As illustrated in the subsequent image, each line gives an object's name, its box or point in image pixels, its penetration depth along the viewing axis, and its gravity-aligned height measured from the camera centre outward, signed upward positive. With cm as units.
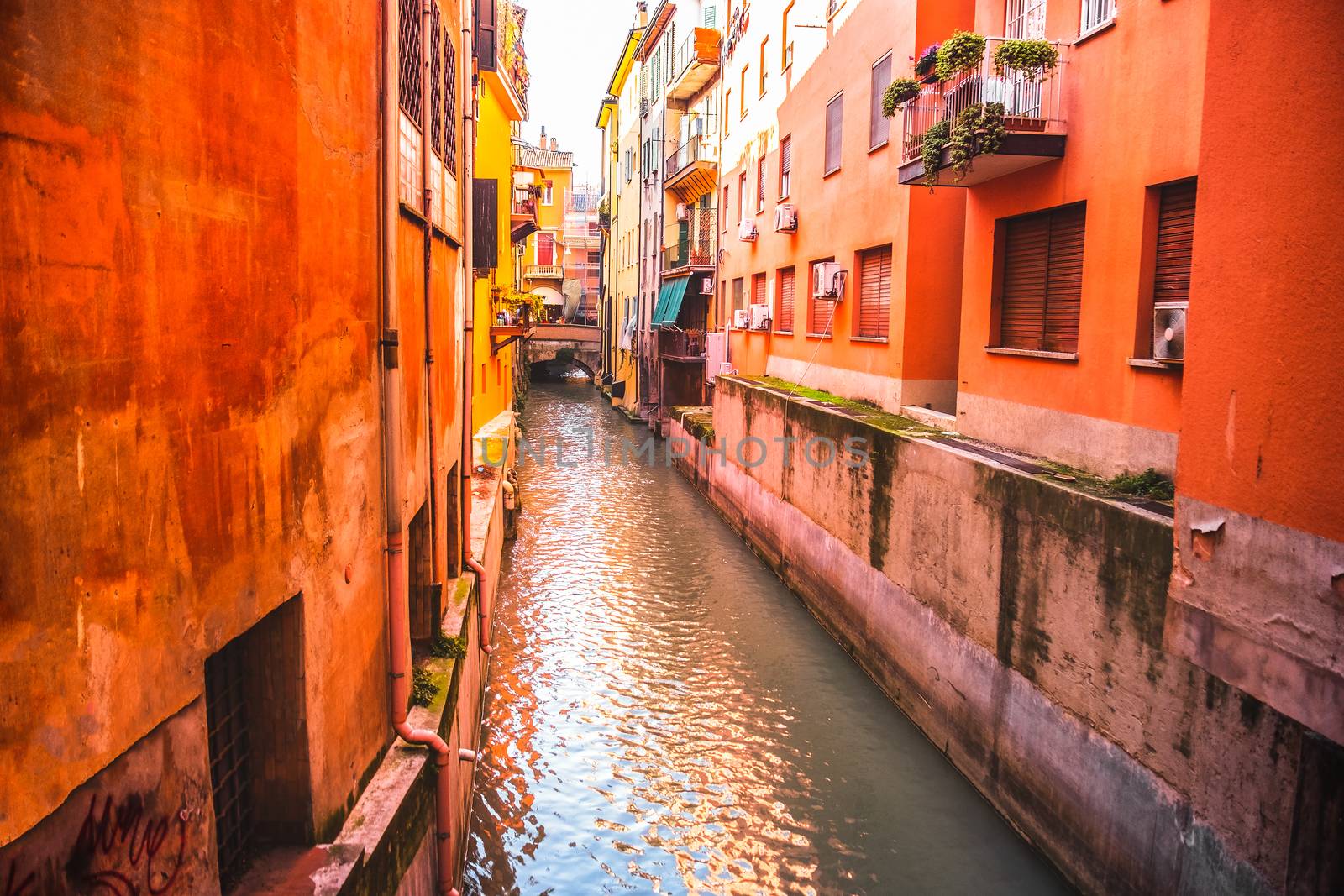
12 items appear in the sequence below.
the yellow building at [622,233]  4103 +487
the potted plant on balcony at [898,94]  1141 +301
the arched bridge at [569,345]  4903 -72
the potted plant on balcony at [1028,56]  879 +269
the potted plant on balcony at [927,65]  1063 +316
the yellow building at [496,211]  1507 +221
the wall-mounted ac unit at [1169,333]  709 +7
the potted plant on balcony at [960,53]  965 +298
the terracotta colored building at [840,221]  1332 +201
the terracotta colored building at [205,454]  245 -45
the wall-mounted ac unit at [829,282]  1584 +93
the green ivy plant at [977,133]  902 +201
